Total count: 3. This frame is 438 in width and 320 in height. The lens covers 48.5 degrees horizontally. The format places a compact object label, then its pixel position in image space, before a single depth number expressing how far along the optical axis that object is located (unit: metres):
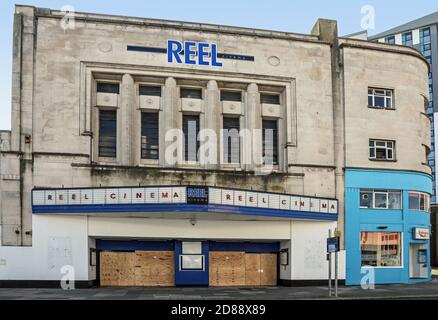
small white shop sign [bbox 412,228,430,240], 31.22
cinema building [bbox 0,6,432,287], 26.02
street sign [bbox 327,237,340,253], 22.76
